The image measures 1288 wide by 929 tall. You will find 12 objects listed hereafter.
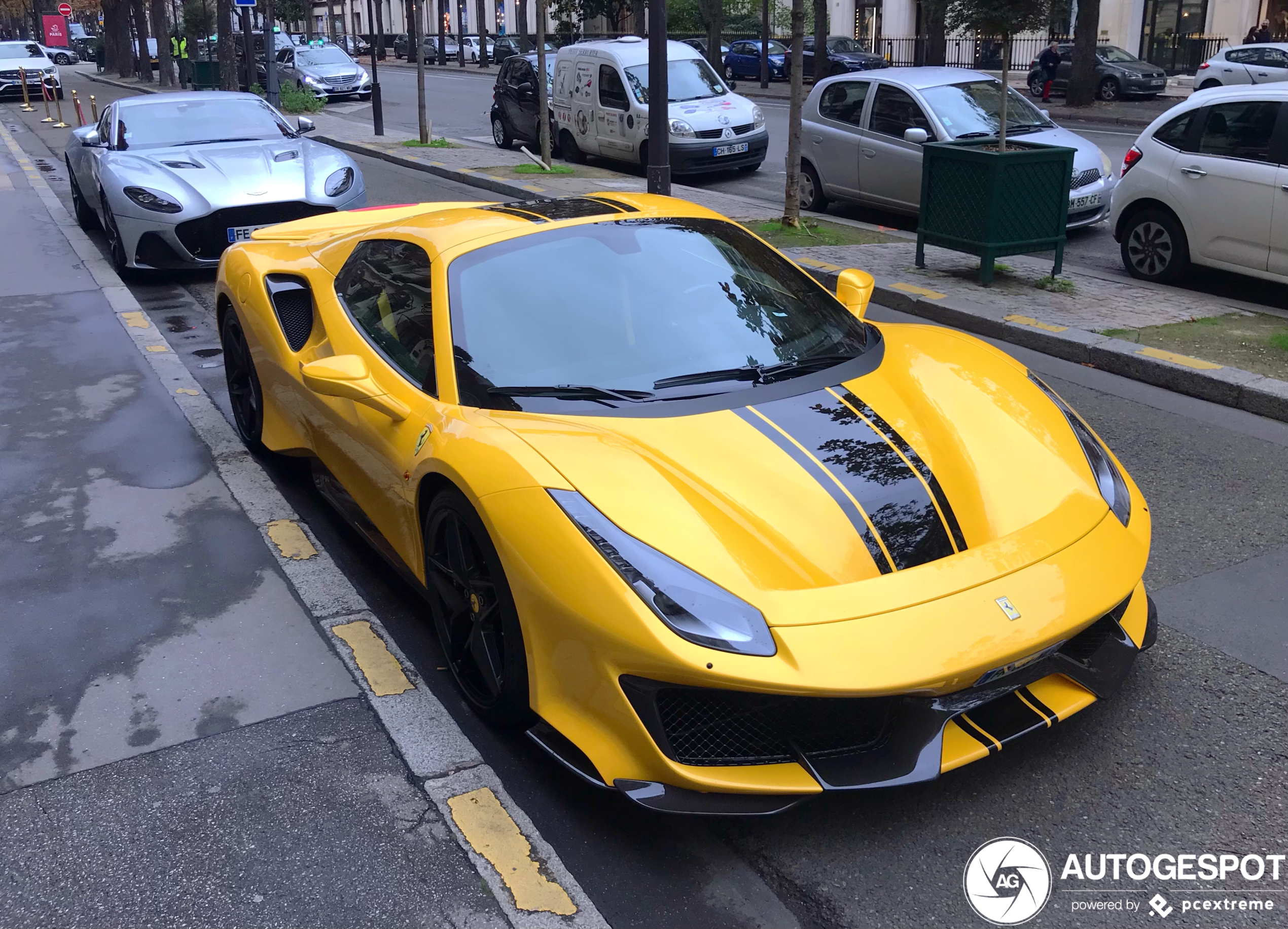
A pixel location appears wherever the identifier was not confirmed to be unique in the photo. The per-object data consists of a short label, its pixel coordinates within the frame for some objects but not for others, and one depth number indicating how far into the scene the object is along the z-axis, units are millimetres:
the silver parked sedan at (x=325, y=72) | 33031
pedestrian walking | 29797
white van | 15320
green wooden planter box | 8250
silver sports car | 9352
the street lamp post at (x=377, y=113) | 21938
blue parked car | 36875
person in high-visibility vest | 41344
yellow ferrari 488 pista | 2650
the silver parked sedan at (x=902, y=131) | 11195
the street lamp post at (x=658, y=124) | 11516
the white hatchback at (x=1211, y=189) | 8055
